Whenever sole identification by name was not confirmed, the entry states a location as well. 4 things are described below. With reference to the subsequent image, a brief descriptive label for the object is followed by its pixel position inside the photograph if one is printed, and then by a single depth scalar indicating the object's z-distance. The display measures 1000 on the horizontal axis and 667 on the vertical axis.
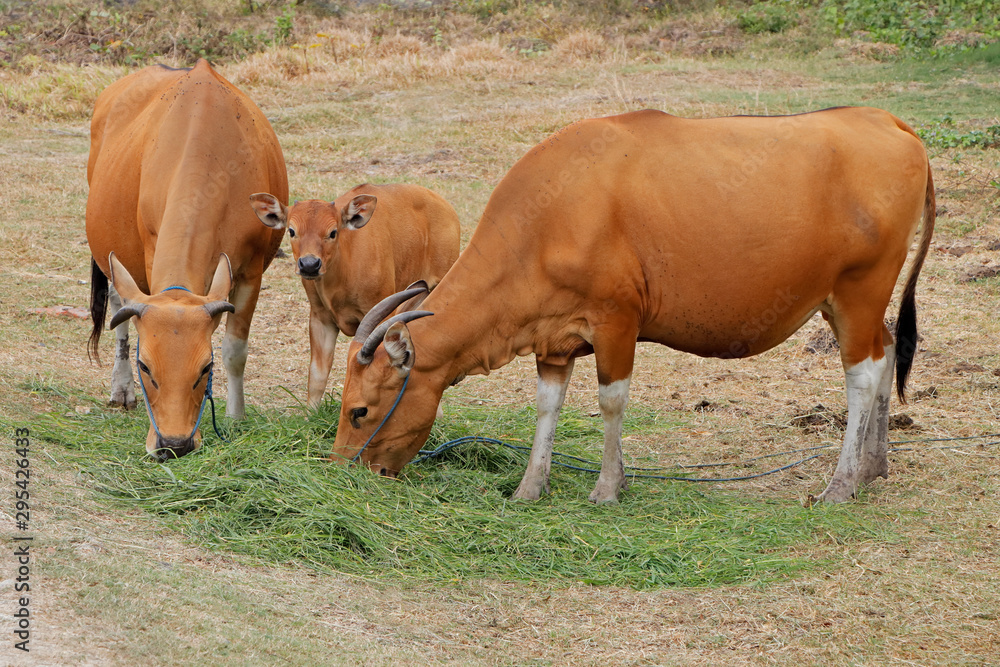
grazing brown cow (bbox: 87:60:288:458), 11.41
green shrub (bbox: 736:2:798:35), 51.19
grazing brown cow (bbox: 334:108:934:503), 12.07
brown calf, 14.92
